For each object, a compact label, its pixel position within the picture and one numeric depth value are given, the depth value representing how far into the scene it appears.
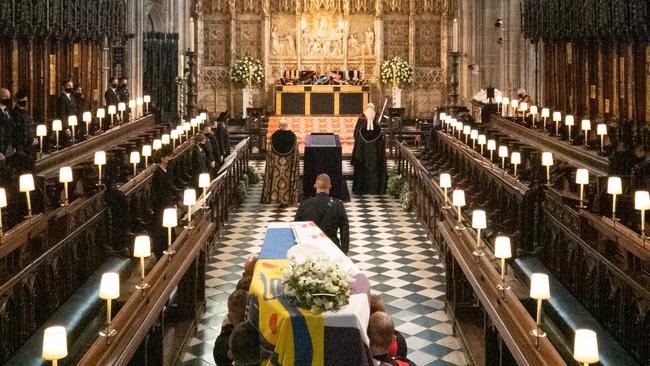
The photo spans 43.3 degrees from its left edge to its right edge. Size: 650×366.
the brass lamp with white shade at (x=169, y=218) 8.37
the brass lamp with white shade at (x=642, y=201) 7.68
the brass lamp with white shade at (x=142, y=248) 7.01
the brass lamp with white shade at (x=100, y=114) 17.22
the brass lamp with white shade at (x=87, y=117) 15.41
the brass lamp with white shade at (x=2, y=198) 7.80
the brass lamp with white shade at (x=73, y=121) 15.19
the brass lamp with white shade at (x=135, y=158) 12.59
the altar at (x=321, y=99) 28.41
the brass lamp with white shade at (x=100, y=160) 11.00
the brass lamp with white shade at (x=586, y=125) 14.08
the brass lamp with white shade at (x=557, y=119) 15.80
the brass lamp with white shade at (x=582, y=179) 9.41
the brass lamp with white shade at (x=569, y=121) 15.20
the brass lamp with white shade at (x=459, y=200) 9.41
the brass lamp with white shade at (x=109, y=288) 5.96
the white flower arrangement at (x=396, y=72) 29.06
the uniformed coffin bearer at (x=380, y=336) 5.62
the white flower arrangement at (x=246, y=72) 28.91
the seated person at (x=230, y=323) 6.29
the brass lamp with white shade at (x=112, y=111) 17.92
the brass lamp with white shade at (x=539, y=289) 5.73
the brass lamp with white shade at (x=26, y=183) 8.54
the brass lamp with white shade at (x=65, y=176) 9.84
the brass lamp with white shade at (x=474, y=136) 15.59
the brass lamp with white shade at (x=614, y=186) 8.55
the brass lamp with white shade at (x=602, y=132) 13.44
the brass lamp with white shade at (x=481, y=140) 14.68
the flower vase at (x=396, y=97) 29.05
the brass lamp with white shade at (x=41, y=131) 12.95
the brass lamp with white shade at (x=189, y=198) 9.68
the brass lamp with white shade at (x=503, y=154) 12.98
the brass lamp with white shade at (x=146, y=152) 13.65
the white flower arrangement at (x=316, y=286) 5.37
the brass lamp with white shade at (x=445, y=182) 10.92
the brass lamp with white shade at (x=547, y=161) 11.01
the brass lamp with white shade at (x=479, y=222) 8.06
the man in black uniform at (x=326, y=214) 8.96
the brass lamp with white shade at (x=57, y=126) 13.54
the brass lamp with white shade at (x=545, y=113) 17.25
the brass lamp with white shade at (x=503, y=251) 6.89
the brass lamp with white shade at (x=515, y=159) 12.11
